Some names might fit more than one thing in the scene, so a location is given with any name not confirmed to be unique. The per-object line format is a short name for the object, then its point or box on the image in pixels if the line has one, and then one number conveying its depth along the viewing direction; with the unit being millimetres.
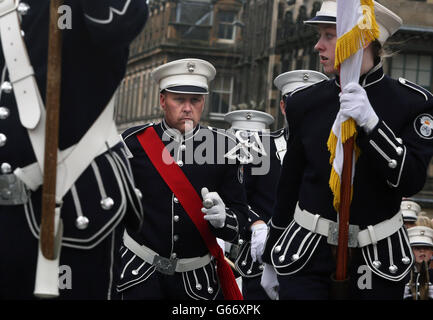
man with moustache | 7891
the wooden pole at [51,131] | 5188
